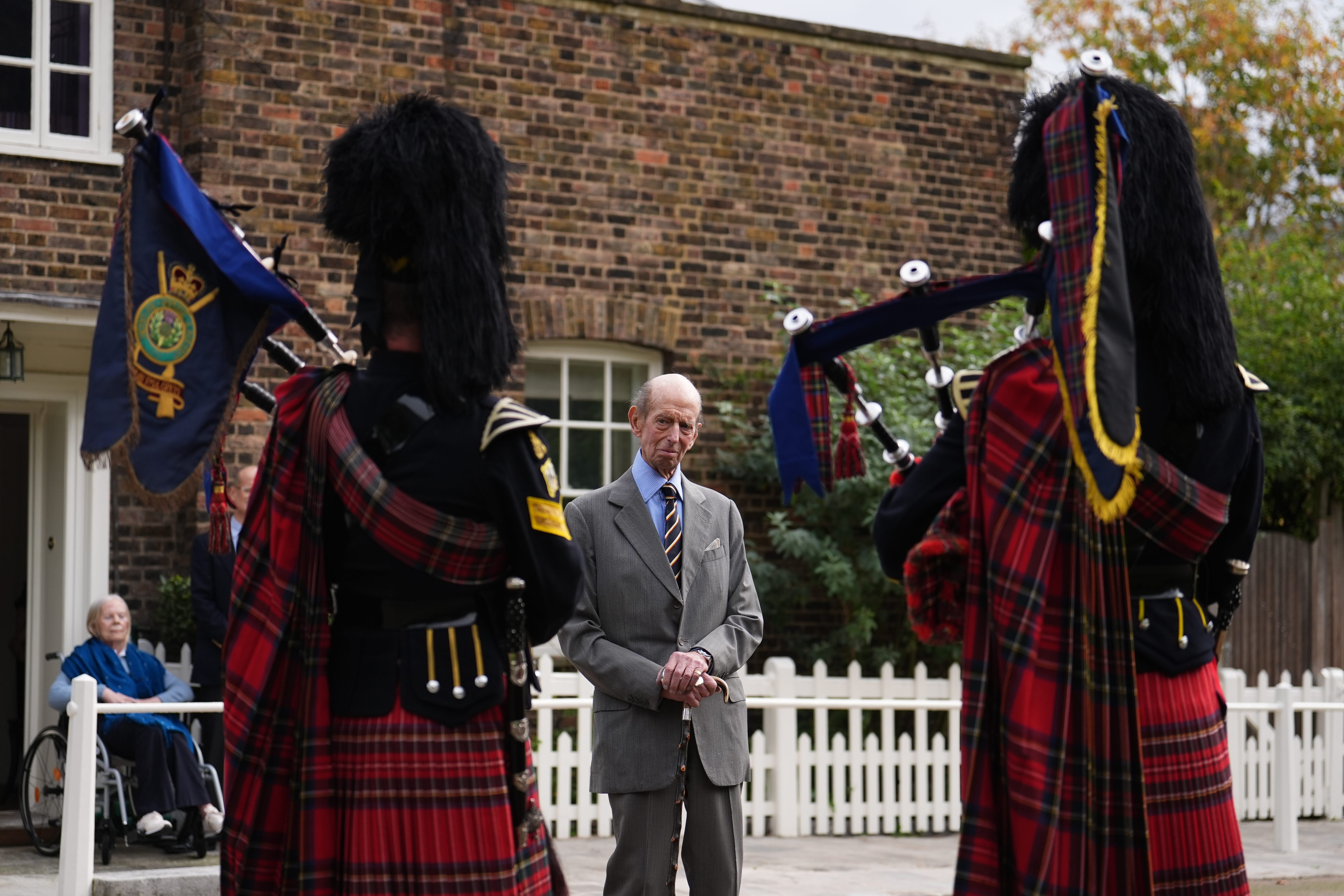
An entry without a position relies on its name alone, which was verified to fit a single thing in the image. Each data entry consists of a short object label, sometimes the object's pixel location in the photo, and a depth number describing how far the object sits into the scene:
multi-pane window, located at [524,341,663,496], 11.50
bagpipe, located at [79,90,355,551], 3.82
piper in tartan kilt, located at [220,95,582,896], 3.54
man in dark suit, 9.23
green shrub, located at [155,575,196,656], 10.04
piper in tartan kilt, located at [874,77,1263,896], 3.36
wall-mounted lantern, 9.69
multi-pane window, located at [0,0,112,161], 10.00
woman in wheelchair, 8.48
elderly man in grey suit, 4.94
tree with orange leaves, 22.27
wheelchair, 8.46
